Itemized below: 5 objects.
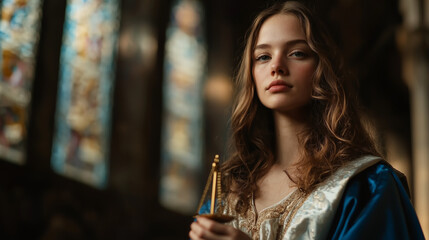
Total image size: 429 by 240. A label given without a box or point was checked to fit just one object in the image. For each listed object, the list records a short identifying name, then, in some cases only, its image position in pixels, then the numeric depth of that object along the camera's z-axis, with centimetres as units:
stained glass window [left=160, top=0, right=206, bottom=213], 880
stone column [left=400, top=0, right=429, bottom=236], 832
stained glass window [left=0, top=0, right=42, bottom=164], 606
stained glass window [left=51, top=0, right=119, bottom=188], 701
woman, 168
